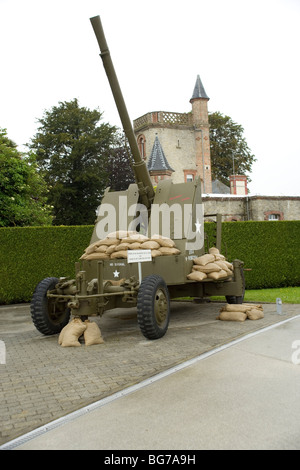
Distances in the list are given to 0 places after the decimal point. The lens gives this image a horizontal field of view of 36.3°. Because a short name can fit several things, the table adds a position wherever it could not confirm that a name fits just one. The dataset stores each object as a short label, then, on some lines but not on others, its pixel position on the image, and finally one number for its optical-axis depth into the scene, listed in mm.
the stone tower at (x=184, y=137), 38562
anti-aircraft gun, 7145
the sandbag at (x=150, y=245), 7996
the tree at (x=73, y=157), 31047
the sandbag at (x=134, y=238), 8102
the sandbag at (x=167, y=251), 8078
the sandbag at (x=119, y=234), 8289
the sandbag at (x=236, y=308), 8883
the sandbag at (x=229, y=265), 9300
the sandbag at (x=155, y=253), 7926
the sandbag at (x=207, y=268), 8492
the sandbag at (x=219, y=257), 9235
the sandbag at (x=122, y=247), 8039
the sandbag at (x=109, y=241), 8289
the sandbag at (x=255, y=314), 8773
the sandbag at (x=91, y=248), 8352
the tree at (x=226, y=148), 44969
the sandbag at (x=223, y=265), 8946
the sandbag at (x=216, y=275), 8468
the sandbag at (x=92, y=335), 7012
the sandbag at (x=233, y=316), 8641
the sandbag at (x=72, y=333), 6926
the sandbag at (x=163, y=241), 8211
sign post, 7477
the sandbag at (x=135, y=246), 7957
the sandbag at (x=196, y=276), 8242
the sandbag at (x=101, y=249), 8238
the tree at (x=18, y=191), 15578
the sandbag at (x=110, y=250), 8164
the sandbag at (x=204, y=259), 8625
